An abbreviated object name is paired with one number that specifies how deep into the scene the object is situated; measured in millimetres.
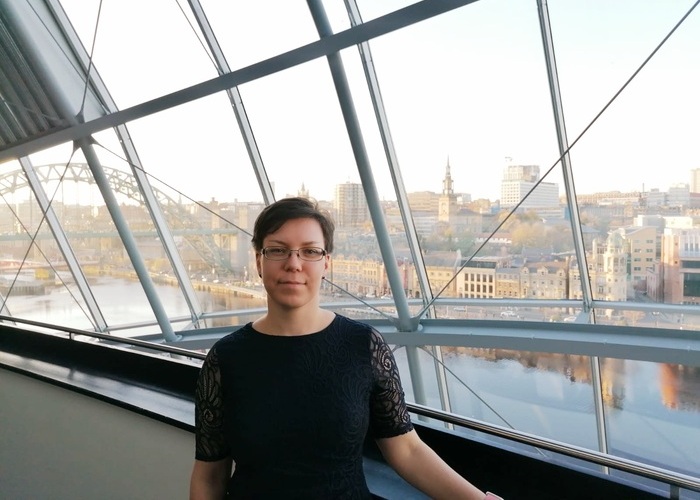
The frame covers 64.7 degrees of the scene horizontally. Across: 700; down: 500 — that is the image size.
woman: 1270
